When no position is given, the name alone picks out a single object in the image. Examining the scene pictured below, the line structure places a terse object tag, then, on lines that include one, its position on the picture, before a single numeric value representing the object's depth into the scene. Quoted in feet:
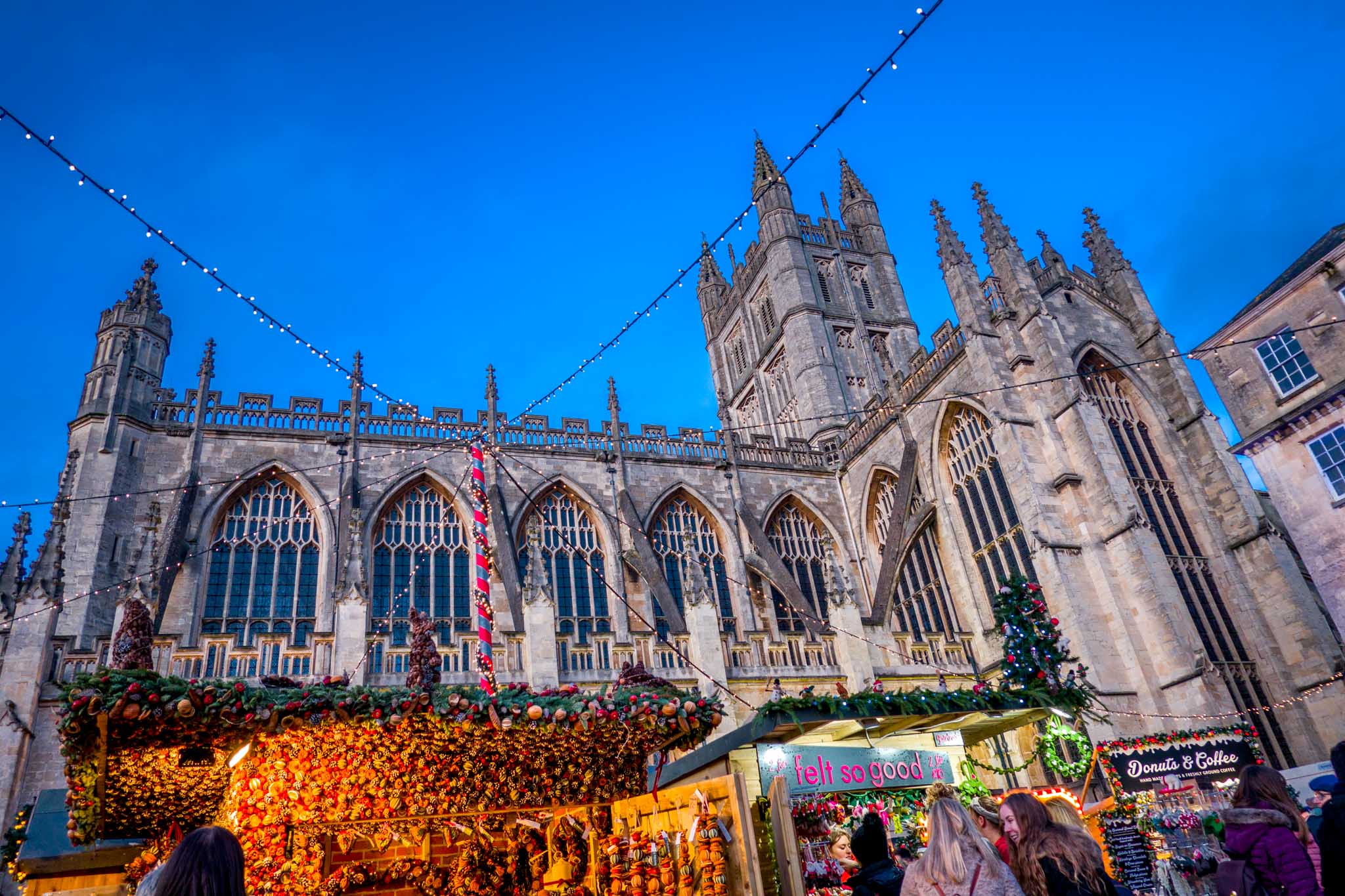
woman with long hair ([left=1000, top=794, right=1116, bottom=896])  12.67
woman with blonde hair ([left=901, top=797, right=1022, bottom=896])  12.22
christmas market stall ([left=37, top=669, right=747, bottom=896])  20.20
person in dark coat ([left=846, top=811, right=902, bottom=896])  15.30
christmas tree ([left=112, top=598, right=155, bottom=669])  29.55
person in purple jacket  13.76
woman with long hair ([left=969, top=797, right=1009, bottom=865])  15.76
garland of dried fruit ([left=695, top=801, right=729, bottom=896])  20.04
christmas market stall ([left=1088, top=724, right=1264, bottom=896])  27.20
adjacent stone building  50.96
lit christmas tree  36.32
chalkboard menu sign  26.53
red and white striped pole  29.84
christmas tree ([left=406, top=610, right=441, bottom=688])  33.19
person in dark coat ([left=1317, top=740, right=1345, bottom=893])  14.17
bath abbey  52.60
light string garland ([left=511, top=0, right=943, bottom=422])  26.48
